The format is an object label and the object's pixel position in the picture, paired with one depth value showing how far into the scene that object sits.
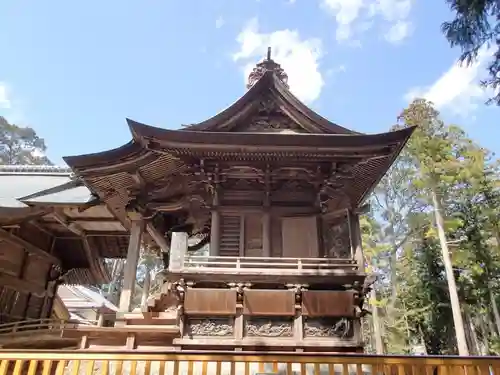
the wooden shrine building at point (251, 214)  7.81
